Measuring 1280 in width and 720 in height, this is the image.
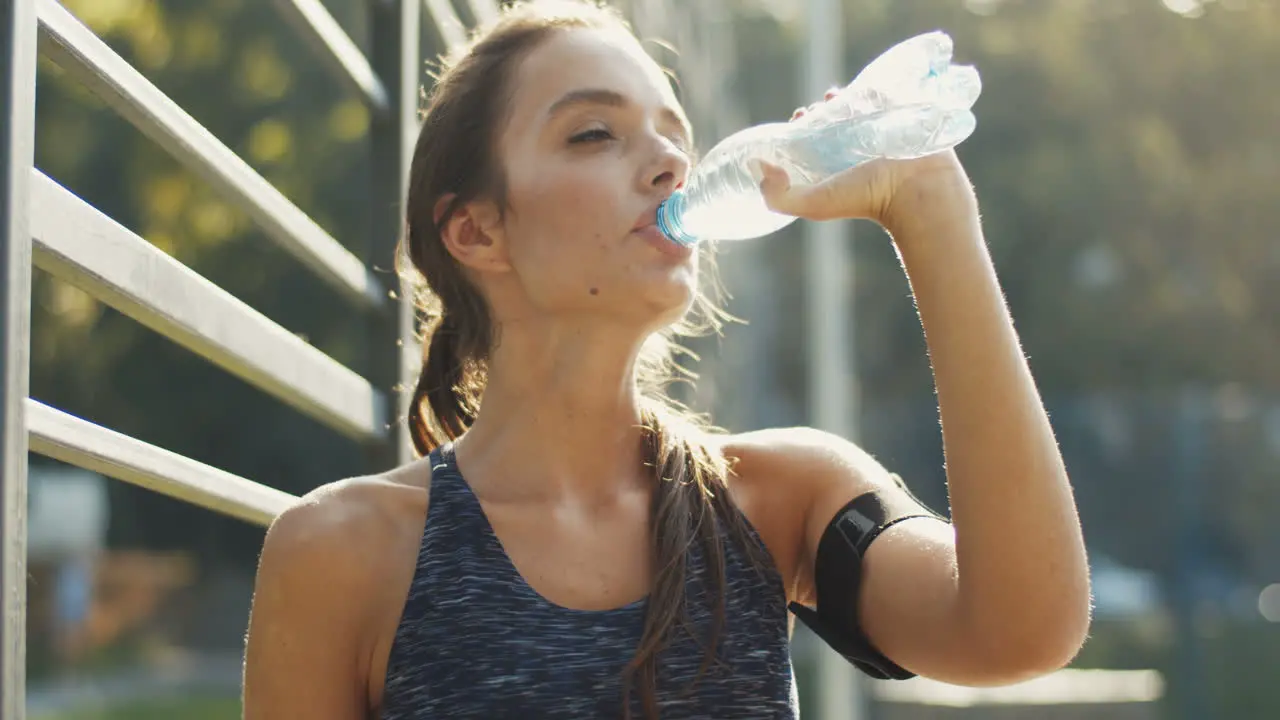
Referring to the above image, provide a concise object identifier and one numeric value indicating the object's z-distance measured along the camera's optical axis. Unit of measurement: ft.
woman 5.33
